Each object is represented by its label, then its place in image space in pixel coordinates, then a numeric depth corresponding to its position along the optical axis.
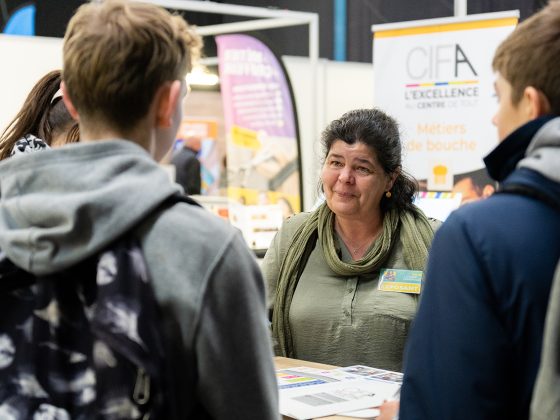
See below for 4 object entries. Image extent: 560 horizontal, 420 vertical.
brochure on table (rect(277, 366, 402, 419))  1.99
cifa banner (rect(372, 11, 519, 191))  5.14
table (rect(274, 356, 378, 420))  2.58
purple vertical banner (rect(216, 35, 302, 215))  5.71
